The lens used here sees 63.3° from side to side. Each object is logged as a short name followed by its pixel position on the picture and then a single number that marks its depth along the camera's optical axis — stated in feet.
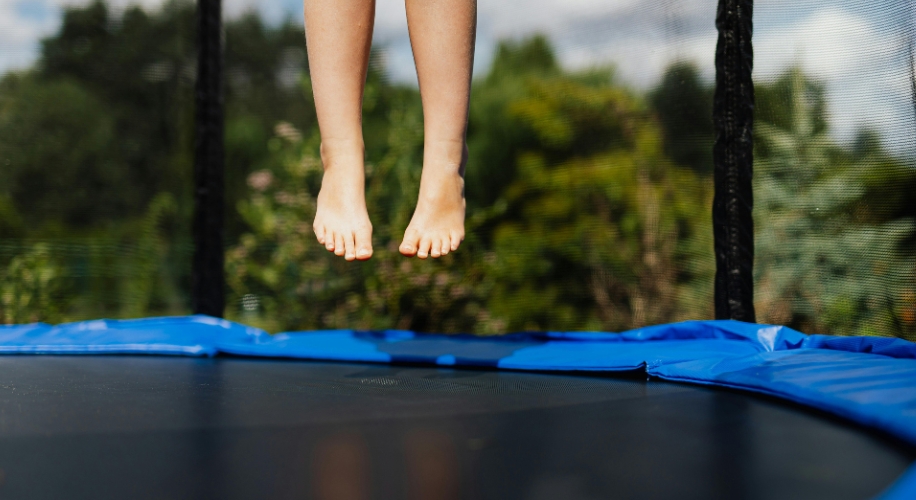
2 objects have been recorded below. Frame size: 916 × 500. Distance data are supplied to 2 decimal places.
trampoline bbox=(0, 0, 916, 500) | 2.27
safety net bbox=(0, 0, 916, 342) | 7.77
